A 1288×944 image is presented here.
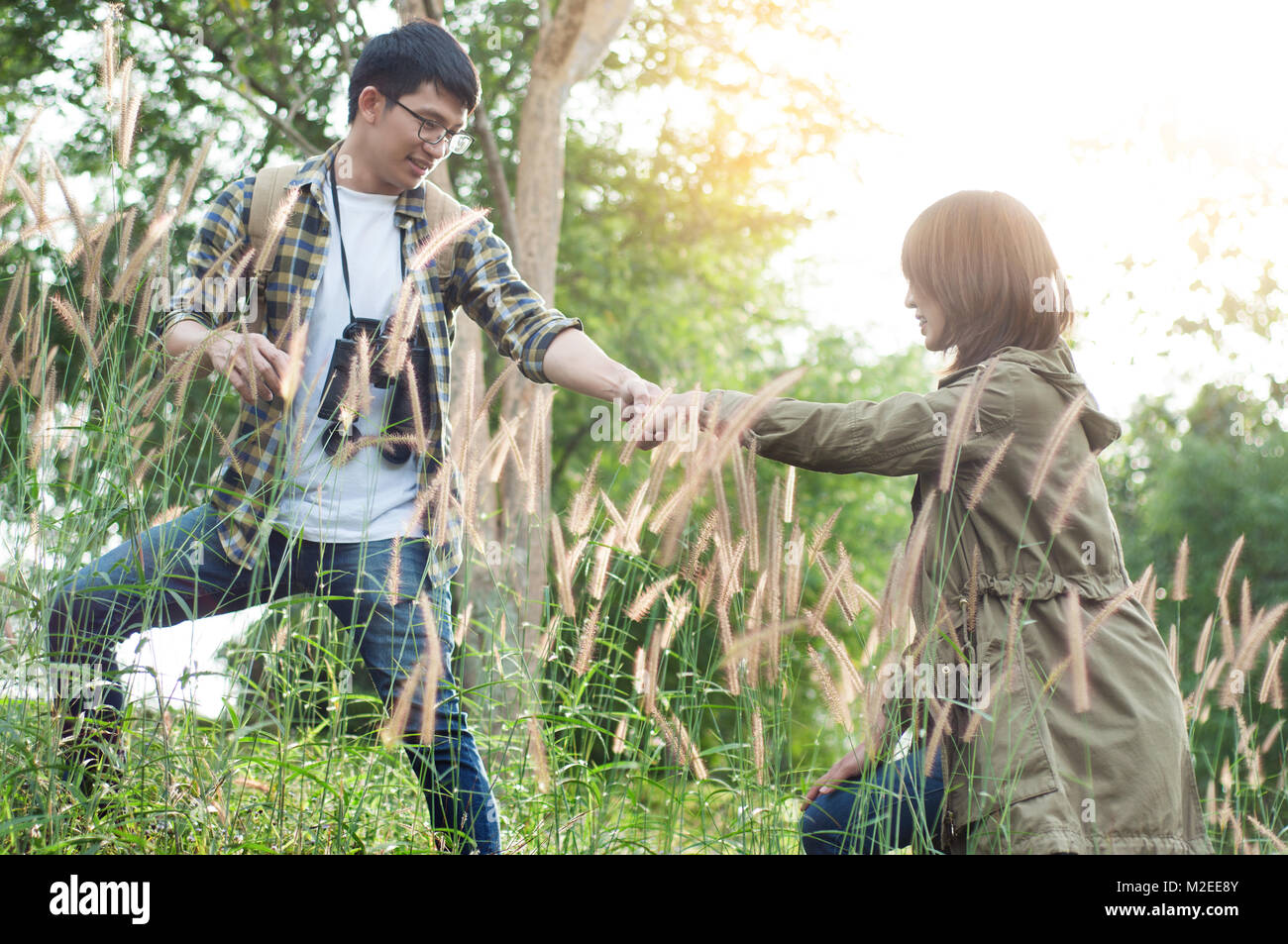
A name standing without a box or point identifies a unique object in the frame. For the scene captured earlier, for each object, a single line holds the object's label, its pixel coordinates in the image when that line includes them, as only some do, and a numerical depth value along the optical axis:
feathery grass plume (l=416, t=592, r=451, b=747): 1.72
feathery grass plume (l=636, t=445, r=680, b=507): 2.14
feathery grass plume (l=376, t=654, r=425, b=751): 1.74
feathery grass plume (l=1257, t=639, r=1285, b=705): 2.52
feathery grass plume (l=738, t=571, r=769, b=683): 1.98
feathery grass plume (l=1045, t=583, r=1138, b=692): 1.83
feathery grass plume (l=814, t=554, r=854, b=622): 1.96
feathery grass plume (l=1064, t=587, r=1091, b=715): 1.75
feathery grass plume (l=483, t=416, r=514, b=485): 2.34
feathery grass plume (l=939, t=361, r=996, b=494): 1.88
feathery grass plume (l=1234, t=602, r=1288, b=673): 2.27
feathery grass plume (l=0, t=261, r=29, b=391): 2.13
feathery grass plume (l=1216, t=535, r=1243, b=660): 2.49
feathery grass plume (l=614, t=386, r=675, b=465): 2.06
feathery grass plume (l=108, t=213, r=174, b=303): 2.12
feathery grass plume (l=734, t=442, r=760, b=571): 2.01
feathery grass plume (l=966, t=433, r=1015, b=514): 1.90
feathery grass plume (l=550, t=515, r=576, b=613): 2.11
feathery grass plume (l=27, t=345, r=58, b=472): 2.12
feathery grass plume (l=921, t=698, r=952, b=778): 1.84
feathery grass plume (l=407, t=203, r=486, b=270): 2.21
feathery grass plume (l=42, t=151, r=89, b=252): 2.15
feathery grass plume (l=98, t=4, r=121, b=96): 2.24
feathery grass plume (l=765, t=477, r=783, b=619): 2.01
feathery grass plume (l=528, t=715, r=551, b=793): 1.91
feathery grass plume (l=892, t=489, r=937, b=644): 1.85
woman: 1.88
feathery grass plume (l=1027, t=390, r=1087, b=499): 1.90
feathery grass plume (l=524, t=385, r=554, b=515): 2.09
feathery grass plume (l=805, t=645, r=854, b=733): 1.94
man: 2.05
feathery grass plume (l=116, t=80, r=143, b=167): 2.22
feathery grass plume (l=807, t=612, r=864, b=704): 1.89
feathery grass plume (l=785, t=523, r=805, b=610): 2.03
